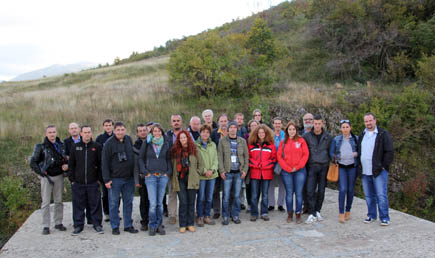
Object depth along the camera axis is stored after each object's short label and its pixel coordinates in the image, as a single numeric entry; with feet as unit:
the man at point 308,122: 22.25
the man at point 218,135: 22.72
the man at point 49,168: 20.48
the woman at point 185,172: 20.29
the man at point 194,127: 22.34
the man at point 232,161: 21.43
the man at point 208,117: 23.17
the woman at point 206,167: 20.97
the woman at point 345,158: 21.53
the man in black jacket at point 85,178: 20.29
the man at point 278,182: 23.49
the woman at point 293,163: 21.23
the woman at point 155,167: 19.80
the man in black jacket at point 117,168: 19.90
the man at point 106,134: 22.35
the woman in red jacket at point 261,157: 21.70
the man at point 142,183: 21.07
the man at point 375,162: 20.49
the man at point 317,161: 21.57
